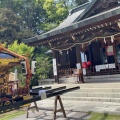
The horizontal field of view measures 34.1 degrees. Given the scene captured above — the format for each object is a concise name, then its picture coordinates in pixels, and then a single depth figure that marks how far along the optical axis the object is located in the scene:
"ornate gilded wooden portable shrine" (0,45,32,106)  5.77
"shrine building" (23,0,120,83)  10.66
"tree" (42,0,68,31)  36.19
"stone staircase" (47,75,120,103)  9.45
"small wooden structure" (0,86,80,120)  4.71
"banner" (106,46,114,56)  14.95
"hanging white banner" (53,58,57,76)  15.14
